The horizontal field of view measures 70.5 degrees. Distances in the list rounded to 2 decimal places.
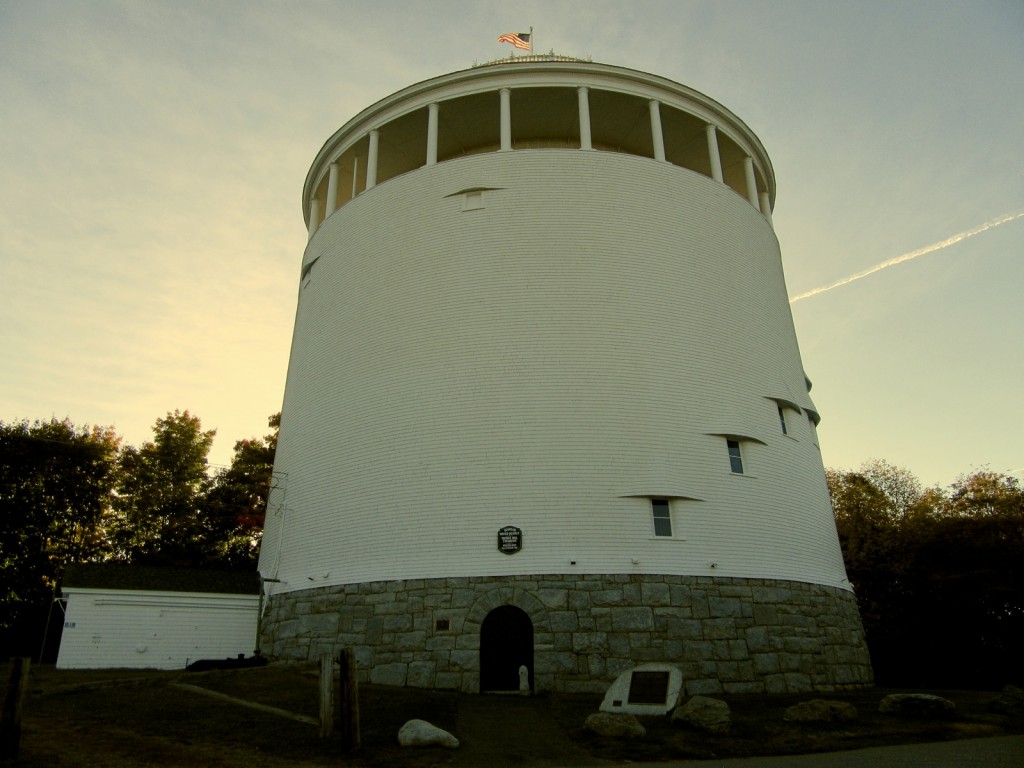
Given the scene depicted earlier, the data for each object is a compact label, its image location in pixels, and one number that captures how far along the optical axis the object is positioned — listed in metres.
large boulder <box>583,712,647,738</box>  11.57
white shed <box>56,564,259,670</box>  20.06
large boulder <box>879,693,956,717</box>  13.68
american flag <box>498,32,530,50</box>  26.12
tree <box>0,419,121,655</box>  34.28
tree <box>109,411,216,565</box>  37.38
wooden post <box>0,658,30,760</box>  9.37
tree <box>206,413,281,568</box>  37.59
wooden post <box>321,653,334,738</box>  11.22
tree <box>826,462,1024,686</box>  30.45
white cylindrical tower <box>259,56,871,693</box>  17.05
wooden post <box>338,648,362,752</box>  10.70
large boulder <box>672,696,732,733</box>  11.91
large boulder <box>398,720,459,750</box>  10.89
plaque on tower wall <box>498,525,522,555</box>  17.39
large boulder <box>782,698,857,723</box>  12.67
